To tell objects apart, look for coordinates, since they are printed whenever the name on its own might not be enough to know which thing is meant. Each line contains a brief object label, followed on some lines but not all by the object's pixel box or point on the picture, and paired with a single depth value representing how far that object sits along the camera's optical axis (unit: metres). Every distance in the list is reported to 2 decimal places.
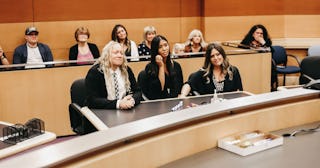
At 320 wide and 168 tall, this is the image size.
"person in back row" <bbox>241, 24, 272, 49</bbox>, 6.94
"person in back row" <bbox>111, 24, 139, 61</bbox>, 6.29
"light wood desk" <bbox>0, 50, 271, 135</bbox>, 4.77
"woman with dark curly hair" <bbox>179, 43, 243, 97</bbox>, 4.15
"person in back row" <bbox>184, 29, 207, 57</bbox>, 6.14
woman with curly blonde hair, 3.87
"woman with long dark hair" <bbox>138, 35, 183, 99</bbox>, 4.48
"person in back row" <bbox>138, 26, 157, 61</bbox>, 6.32
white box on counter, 1.99
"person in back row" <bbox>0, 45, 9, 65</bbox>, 5.91
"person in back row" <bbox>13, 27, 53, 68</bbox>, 6.11
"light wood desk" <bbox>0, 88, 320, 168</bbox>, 1.57
